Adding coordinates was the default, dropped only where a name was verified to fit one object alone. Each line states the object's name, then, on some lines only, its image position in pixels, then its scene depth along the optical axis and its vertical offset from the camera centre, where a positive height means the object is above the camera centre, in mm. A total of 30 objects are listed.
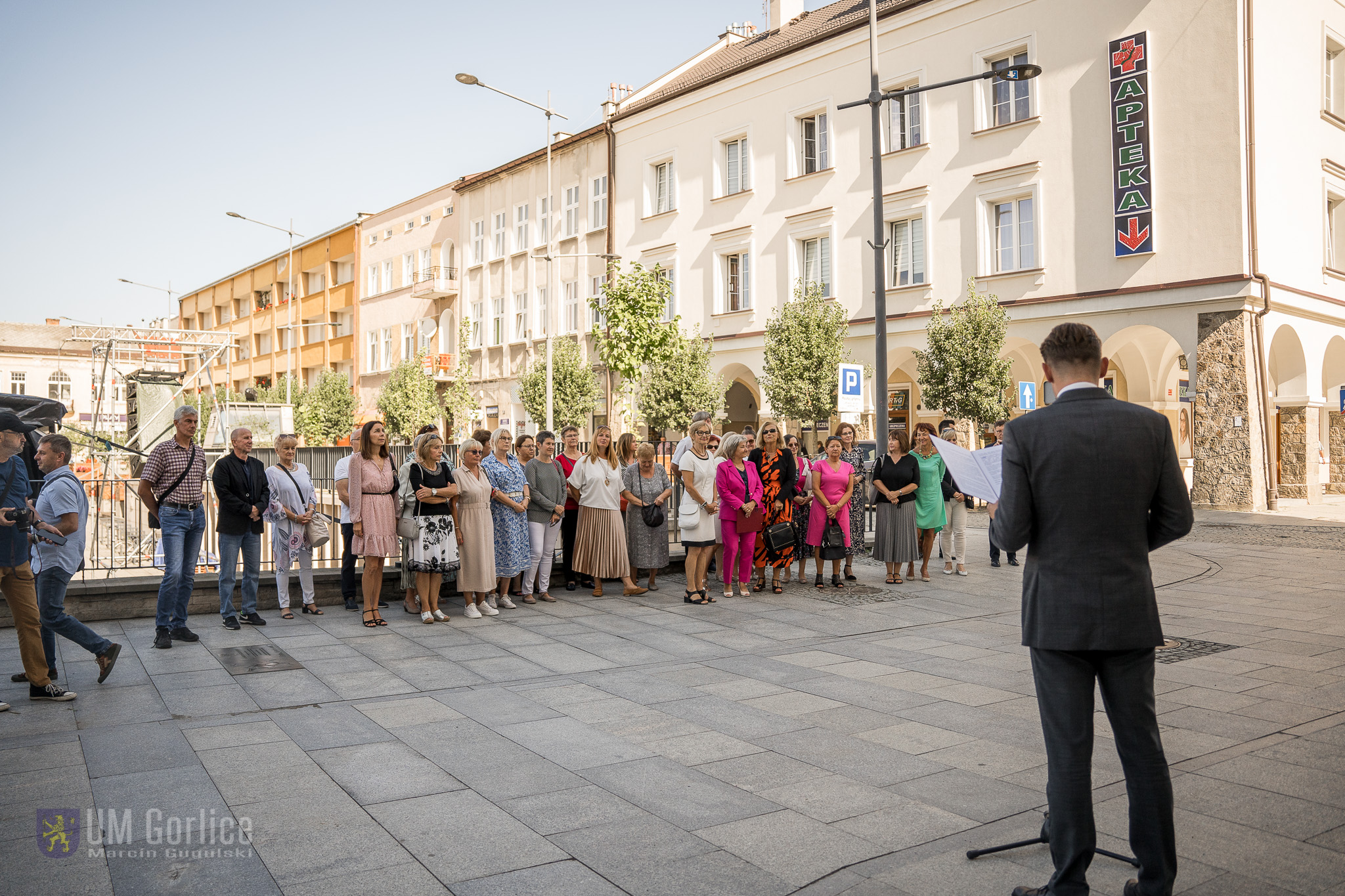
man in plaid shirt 9188 -495
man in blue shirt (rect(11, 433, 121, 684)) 7129 -690
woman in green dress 13422 -840
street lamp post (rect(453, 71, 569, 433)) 26438 +5763
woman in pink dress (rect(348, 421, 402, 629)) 10312 -619
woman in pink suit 11922 -670
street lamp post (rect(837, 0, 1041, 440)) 15383 +3160
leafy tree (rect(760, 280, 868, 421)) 27500 +2326
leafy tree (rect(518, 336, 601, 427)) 35500 +1993
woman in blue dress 11445 -838
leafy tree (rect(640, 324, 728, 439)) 30312 +1620
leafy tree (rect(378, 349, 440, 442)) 41719 +2062
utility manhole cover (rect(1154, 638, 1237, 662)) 8266 -1873
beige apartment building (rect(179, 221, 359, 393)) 55656 +8740
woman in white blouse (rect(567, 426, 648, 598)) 12250 -952
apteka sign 22859 +6651
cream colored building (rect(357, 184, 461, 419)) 46812 +7902
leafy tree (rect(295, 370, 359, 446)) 49531 +1894
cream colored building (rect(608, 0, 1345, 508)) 22422 +6233
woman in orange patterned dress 12445 -491
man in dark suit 3463 -566
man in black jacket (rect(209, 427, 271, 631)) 10039 -624
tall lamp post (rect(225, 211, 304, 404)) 42294 +7129
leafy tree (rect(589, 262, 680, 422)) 21484 +2550
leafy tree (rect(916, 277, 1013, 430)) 24344 +1886
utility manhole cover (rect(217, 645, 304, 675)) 8117 -1775
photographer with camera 6789 -780
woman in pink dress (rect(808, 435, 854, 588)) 12570 -680
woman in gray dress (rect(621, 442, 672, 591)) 12609 -782
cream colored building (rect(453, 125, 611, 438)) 38625 +7911
